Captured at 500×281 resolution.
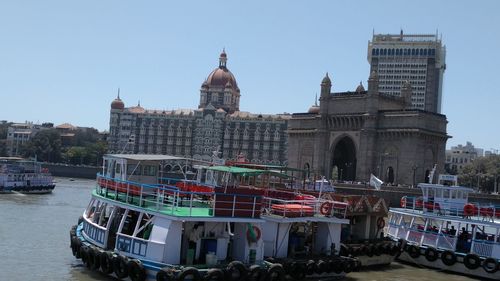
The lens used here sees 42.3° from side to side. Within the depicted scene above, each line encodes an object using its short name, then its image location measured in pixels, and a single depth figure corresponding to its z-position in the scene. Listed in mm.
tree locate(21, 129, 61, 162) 140875
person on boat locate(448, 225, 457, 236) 28936
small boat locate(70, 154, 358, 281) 18547
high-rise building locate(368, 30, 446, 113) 154375
